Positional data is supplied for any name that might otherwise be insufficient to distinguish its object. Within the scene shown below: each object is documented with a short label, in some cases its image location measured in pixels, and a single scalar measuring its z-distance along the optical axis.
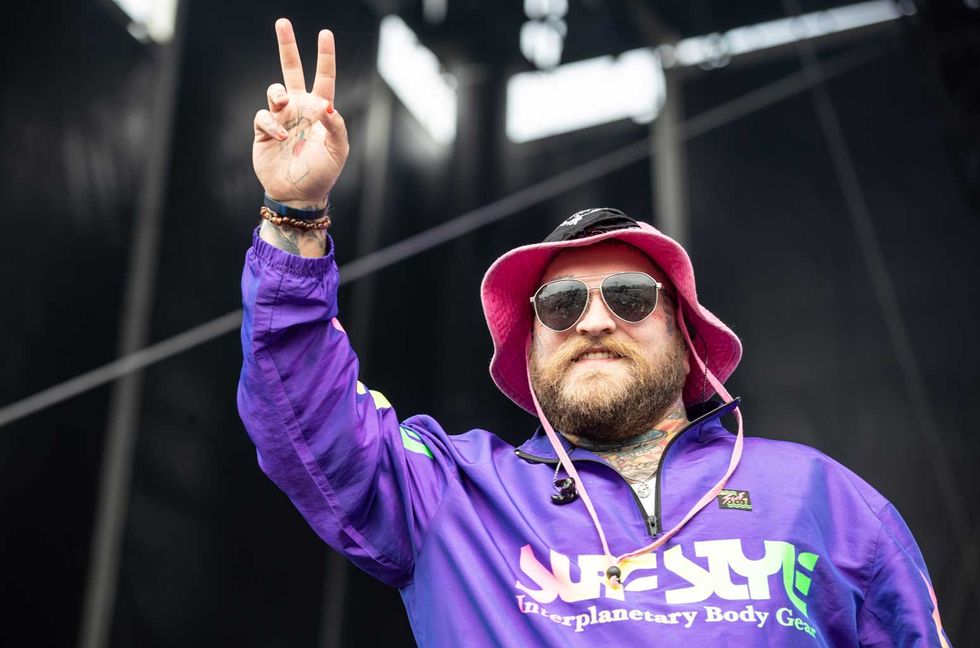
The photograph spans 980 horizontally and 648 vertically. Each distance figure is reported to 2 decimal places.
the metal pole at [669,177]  5.94
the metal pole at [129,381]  3.68
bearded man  3.15
